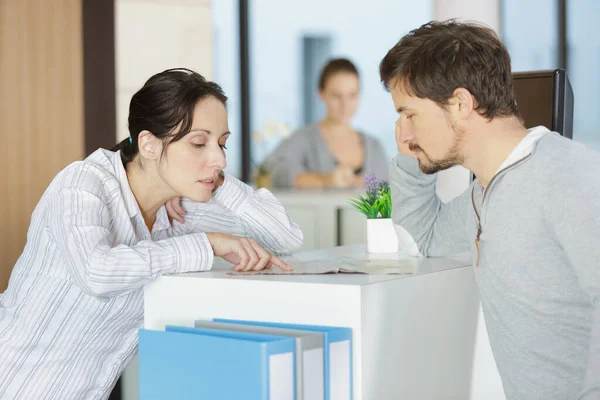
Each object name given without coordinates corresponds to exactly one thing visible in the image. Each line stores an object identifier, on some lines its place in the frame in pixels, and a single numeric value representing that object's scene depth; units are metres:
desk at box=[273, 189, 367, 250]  5.63
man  2.74
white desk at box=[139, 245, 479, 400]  2.85
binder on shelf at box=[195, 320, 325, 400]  2.76
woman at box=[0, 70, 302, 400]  3.12
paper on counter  3.00
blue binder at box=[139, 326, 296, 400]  2.73
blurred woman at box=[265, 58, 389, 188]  6.32
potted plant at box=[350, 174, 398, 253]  3.39
